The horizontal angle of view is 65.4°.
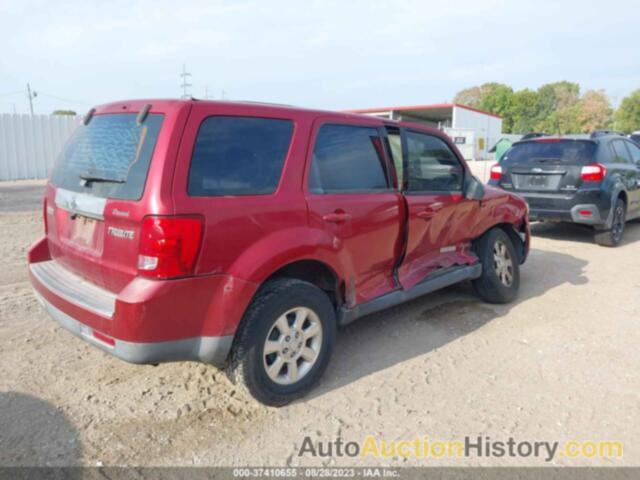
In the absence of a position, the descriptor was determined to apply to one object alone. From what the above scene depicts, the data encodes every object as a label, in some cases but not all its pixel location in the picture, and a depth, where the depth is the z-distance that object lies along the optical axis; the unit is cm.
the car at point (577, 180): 736
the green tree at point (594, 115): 7638
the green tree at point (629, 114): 6688
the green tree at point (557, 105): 7569
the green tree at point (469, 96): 9591
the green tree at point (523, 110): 7881
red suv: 261
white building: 3509
